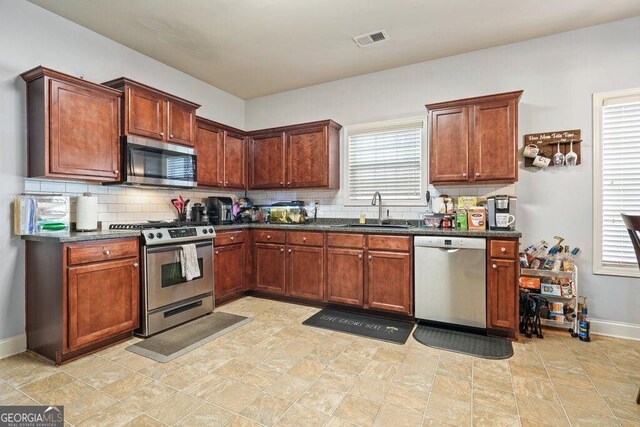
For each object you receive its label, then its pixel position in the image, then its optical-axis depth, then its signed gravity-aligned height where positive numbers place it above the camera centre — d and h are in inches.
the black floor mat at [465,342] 100.9 -47.2
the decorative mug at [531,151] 125.0 +23.0
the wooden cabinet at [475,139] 120.8 +27.9
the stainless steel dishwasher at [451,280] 114.0 -27.6
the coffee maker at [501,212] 121.0 -1.7
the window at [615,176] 114.9 +12.0
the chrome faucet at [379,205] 154.9 +1.3
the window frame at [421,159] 149.5 +24.5
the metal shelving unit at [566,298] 114.5 -33.9
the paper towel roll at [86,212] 111.9 -1.6
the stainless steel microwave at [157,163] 119.8 +18.7
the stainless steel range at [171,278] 113.3 -27.8
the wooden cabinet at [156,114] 119.4 +39.7
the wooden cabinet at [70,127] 99.7 +27.8
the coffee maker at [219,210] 163.2 -1.5
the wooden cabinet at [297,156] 161.2 +28.2
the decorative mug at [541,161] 123.6 +18.7
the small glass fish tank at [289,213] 170.1 -3.0
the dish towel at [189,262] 124.1 -22.0
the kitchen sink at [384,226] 147.9 -8.8
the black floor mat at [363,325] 115.3 -47.5
